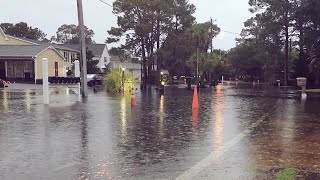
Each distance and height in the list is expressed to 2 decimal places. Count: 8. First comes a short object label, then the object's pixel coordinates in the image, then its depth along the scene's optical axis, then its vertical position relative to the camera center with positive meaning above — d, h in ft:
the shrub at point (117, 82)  109.07 -1.54
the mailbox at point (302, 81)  87.88 -1.31
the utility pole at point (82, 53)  84.64 +4.59
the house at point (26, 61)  160.15 +5.92
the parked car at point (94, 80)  156.39 -1.44
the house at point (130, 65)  310.65 +7.73
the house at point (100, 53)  289.53 +15.47
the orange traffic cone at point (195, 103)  58.11 -3.68
